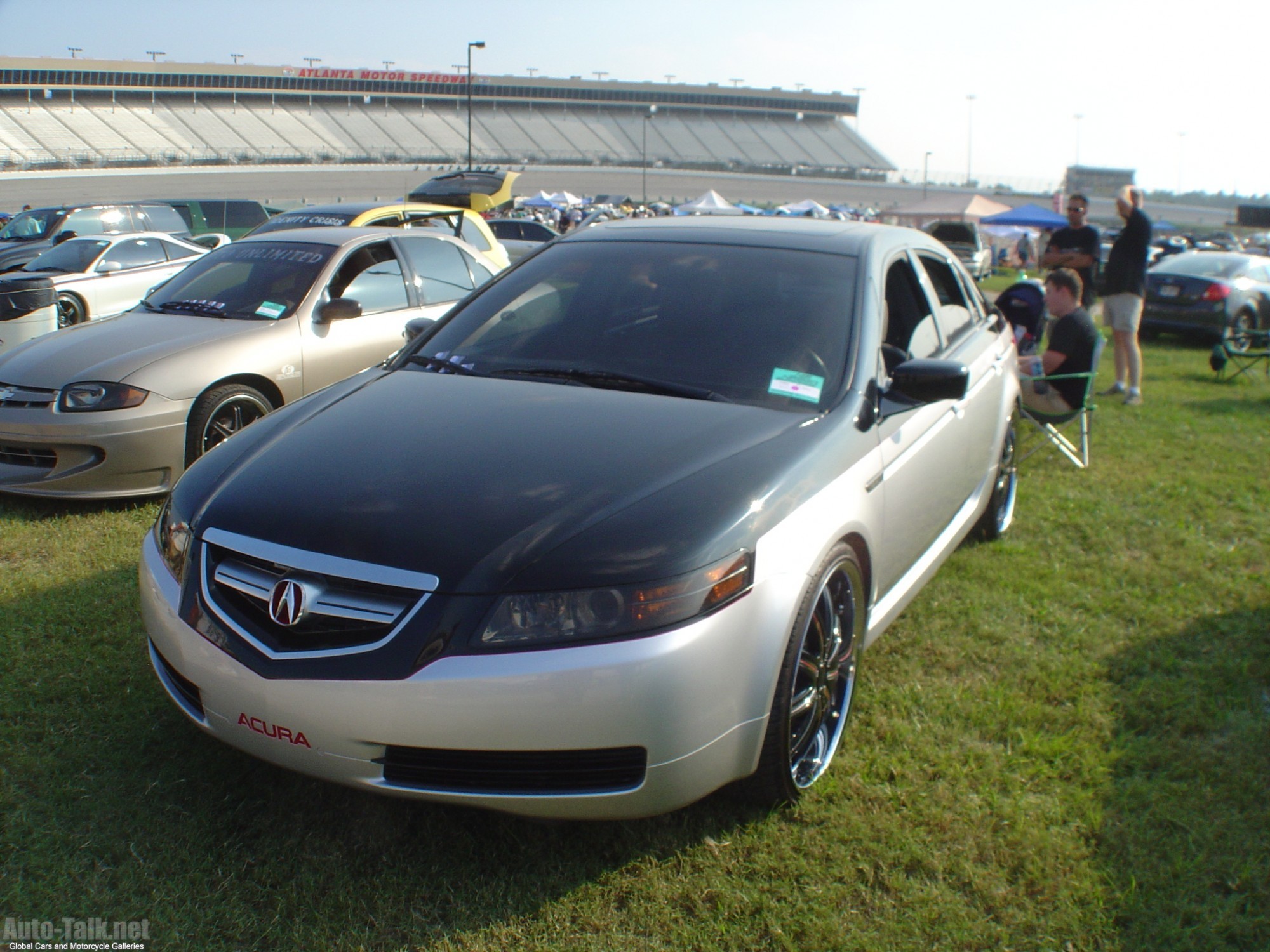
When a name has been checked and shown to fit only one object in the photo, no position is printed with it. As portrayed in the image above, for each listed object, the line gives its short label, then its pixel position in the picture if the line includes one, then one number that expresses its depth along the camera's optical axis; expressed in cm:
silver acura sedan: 210
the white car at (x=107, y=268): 1025
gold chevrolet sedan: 483
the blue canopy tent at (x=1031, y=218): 3319
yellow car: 839
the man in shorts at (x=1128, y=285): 832
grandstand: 5884
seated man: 646
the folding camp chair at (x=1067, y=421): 635
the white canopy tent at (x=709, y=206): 4121
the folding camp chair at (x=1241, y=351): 1025
